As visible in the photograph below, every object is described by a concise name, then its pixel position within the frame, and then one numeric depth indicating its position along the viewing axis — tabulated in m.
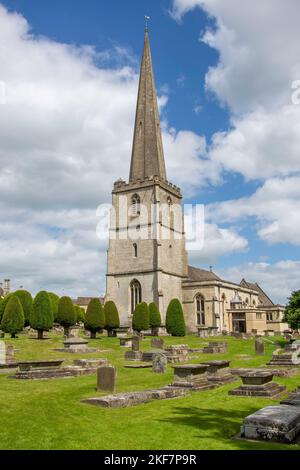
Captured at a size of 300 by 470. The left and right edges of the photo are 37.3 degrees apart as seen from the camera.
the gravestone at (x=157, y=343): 29.02
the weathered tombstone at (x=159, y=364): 18.50
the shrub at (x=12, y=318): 31.06
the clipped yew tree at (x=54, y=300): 43.42
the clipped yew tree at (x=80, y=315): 56.94
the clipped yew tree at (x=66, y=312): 36.53
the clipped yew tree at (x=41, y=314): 32.56
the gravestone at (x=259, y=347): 25.77
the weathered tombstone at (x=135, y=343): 26.00
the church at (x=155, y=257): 50.56
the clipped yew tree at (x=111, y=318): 40.25
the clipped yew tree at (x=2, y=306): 37.42
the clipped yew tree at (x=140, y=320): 39.91
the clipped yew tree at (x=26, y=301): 37.34
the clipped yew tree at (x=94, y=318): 37.44
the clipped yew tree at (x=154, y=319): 43.44
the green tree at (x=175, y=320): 42.19
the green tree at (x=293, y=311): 30.83
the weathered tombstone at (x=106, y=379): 13.09
